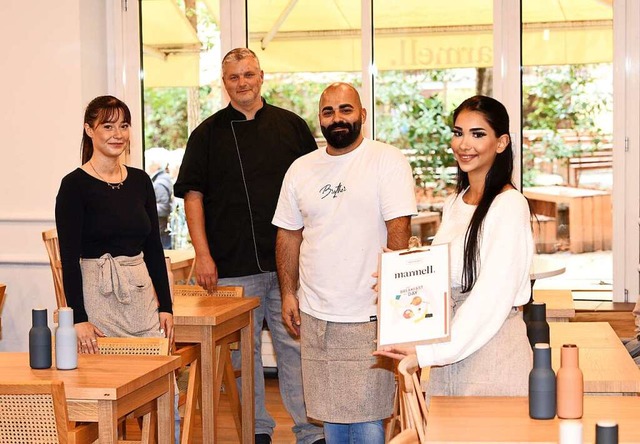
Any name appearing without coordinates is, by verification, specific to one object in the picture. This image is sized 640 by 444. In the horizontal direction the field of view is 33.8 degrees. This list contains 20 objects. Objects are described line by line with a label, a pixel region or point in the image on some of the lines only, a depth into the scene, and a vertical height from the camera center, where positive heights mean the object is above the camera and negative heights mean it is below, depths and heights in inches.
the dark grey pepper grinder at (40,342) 139.0 -19.5
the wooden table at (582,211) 256.4 -5.4
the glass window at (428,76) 258.1 +28.4
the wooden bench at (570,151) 255.9 +9.1
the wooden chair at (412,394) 107.0 -21.6
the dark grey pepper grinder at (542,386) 104.3 -19.5
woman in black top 155.2 -6.4
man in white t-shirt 158.7 -10.3
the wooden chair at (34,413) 116.3 -24.5
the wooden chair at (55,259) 226.8 -14.4
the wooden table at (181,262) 252.2 -16.7
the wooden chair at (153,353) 142.6 -27.6
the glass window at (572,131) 252.8 +14.0
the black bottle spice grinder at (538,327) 133.2 -17.4
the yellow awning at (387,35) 253.0 +38.6
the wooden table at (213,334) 179.6 -24.8
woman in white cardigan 110.0 -8.3
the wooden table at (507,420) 98.8 -23.0
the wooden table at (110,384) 125.3 -23.4
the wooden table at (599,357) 126.6 -22.7
